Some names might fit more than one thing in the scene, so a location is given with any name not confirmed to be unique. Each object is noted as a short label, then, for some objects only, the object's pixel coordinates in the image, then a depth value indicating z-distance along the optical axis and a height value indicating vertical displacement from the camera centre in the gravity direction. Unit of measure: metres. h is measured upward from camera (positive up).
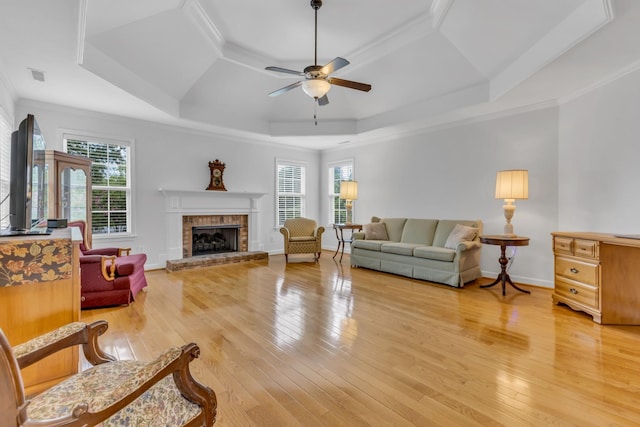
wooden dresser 3.07 -0.68
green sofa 4.52 -0.59
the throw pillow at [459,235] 4.68 -0.34
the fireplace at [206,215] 5.84 -0.06
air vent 3.57 +1.66
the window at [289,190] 7.58 +0.58
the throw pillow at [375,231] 5.98 -0.36
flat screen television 1.97 +0.23
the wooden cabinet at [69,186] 4.01 +0.37
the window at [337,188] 7.68 +0.66
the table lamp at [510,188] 4.14 +0.35
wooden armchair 0.91 -0.70
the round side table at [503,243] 4.04 -0.40
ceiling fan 3.22 +1.49
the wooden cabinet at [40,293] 1.65 -0.47
